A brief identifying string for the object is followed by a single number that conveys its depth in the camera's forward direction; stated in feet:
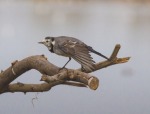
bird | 13.75
